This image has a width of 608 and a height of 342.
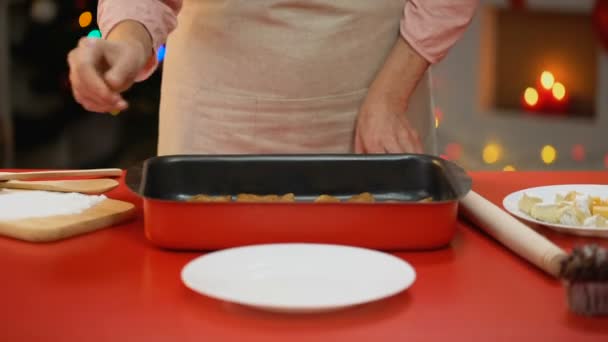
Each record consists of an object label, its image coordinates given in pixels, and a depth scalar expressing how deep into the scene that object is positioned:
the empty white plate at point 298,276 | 1.45
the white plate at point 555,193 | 1.72
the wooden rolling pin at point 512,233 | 1.58
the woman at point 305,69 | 2.25
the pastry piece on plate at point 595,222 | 1.73
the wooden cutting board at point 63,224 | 1.72
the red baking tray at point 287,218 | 1.64
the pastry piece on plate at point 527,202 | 1.79
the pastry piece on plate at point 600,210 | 1.76
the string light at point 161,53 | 3.54
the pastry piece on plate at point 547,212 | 1.74
